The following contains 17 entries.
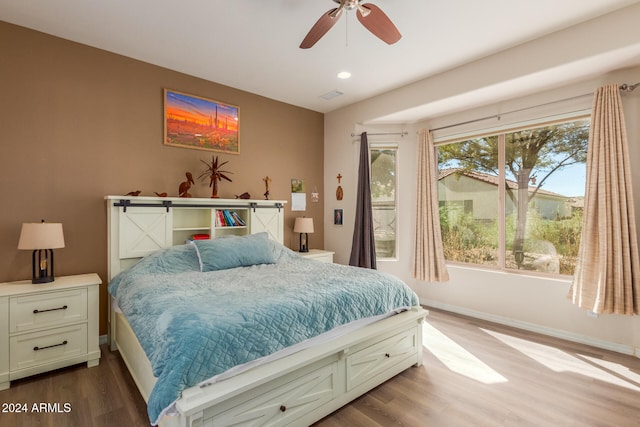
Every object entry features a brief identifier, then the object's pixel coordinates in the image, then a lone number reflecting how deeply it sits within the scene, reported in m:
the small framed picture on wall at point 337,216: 4.76
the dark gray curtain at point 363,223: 4.34
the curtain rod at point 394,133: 4.42
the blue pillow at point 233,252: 2.90
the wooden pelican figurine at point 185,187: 3.40
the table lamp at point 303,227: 4.30
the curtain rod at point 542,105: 2.74
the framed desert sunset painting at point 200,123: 3.43
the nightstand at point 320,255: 4.19
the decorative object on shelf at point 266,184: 4.24
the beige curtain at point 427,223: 4.05
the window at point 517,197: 3.24
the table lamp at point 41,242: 2.37
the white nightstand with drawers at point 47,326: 2.26
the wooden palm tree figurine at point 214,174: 3.66
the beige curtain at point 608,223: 2.66
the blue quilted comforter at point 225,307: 1.46
